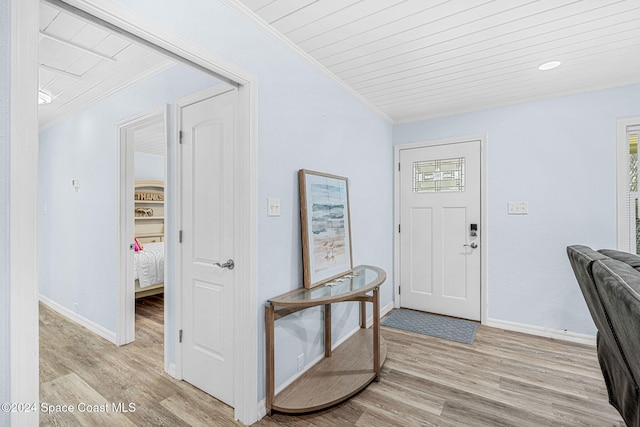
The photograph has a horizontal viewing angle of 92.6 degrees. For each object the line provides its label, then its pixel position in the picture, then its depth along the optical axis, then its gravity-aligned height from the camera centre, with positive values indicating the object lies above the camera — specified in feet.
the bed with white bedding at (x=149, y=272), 12.53 -2.48
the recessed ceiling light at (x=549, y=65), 7.80 +3.80
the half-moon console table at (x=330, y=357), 6.07 -3.80
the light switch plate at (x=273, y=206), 6.41 +0.14
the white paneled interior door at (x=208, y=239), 6.52 -0.59
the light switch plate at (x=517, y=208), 10.19 +0.14
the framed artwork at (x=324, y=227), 7.23 -0.36
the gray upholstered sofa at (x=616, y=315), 2.97 -1.19
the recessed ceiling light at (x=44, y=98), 9.66 +3.73
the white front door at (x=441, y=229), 11.12 -0.64
